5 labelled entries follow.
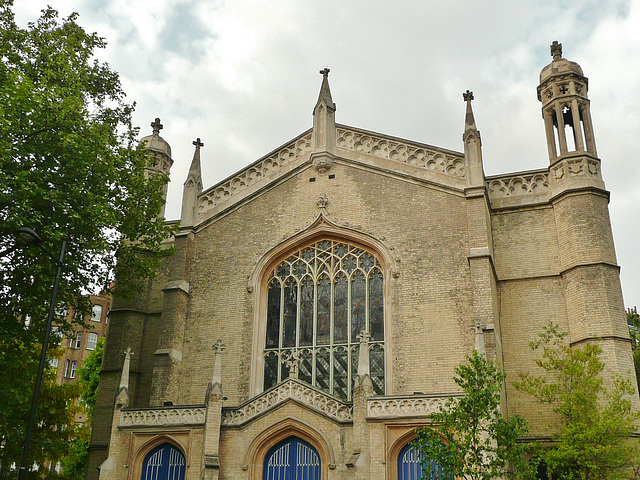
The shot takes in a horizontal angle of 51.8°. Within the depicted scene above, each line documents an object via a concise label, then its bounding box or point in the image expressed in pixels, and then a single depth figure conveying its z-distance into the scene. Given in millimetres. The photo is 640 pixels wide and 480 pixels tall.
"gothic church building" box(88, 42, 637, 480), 18422
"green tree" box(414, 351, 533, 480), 14242
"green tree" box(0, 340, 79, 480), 17156
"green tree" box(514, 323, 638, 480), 16625
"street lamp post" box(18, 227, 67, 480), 12242
